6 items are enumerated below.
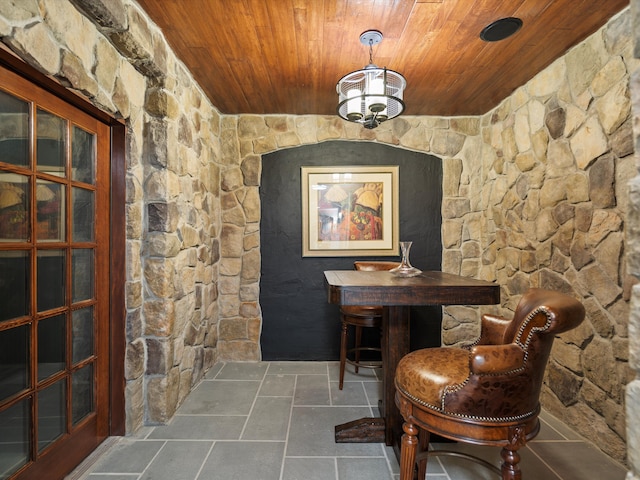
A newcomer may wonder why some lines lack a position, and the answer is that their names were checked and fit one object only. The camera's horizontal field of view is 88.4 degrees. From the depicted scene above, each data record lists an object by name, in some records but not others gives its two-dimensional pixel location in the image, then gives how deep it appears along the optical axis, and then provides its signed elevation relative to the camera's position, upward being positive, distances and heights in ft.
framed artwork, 10.13 +0.83
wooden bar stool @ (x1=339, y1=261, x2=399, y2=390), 7.91 -1.91
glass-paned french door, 4.09 -0.60
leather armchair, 3.49 -1.73
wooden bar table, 5.01 -0.92
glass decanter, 6.35 -0.59
